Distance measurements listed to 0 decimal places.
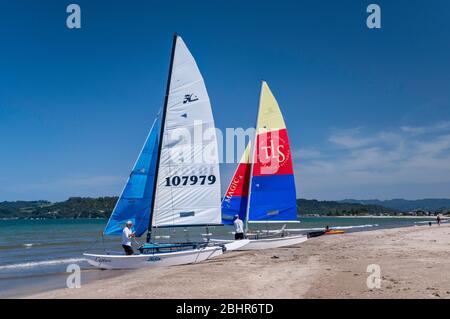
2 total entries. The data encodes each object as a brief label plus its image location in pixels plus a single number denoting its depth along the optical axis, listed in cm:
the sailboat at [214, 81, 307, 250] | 2138
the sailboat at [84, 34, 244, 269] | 1554
